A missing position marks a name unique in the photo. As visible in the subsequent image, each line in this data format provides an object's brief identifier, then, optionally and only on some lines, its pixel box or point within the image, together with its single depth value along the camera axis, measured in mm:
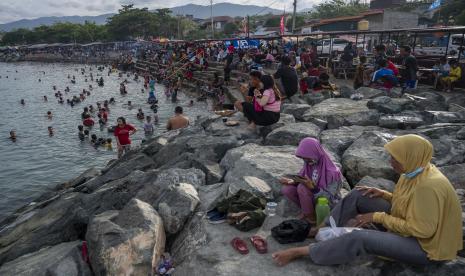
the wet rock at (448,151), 7078
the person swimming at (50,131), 21847
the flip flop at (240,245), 4629
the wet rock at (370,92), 12635
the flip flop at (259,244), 4598
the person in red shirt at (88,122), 21953
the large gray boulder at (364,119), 9984
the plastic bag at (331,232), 4039
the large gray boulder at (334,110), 10242
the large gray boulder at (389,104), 10359
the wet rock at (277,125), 9953
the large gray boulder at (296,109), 11453
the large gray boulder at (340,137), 8102
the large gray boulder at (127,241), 4820
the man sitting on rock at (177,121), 13898
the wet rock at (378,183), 5805
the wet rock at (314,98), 13289
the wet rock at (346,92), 13441
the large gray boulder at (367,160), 6609
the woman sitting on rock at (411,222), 3379
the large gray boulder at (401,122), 9273
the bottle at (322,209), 4812
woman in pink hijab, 5000
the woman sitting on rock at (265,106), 9422
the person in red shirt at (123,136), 14030
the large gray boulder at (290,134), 8672
